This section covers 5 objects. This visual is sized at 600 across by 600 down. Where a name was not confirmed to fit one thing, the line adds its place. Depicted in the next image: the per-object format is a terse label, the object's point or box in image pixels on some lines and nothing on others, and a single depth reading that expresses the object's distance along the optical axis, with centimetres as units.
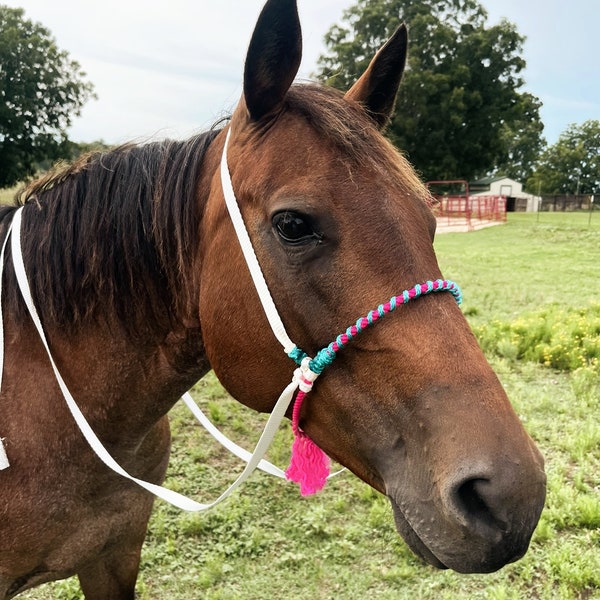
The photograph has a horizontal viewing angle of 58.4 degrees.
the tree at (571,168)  7650
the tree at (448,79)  3294
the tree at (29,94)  3144
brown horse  126
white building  6020
